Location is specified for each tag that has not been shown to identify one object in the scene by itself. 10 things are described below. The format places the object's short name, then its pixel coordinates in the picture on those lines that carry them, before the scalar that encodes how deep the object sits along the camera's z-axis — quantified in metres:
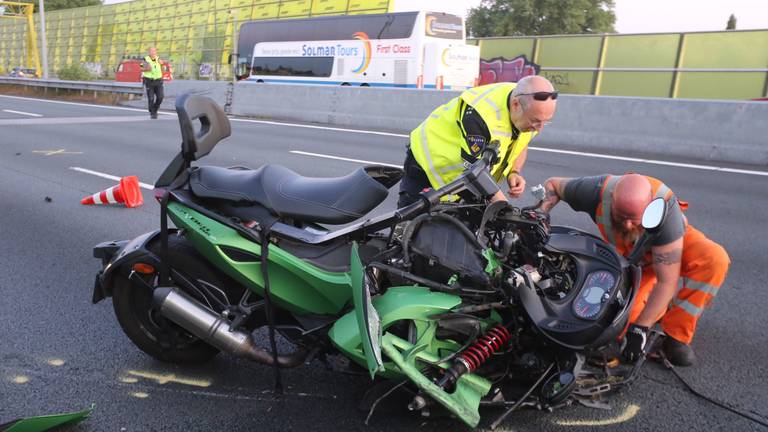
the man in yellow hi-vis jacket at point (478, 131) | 3.06
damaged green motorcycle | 2.48
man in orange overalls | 3.08
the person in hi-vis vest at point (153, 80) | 17.89
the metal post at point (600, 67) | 21.30
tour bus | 24.12
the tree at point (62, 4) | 70.81
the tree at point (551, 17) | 47.53
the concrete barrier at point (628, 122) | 10.27
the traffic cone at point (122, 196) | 6.77
